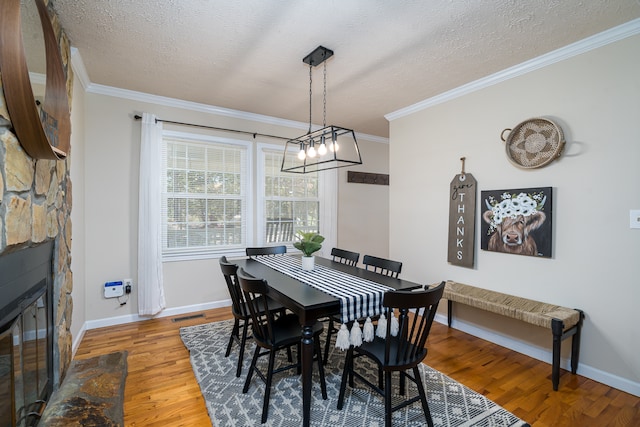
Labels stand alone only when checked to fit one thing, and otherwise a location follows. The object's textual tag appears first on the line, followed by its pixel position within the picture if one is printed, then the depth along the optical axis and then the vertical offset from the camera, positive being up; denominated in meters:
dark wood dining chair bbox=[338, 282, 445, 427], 1.63 -0.84
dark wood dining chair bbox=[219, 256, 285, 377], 2.29 -0.76
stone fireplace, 1.23 -0.06
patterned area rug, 1.86 -1.29
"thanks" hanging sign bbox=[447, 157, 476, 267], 3.16 -0.12
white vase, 2.64 -0.48
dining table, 1.76 -0.56
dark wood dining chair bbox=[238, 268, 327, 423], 1.89 -0.85
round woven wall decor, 2.53 +0.57
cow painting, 2.62 -0.11
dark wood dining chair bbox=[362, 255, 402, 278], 2.53 -0.49
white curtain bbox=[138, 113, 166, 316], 3.43 -0.19
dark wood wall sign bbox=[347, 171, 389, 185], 5.05 +0.51
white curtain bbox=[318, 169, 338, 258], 4.75 -0.01
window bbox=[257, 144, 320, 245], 4.30 +0.10
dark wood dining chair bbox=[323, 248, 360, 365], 2.55 -0.51
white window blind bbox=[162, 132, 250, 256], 3.71 +0.16
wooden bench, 2.25 -0.83
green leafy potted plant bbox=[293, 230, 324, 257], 2.59 -0.30
